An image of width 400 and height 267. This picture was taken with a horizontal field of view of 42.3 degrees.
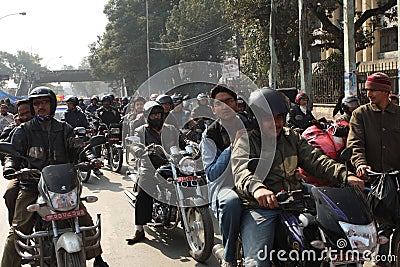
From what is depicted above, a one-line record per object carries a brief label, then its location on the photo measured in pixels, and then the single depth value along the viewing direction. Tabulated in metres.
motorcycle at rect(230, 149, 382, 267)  2.95
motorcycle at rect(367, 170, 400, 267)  4.40
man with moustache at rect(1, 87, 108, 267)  4.46
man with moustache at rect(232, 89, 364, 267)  3.52
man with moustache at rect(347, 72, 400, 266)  4.82
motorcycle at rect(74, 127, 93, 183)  4.39
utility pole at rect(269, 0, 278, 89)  18.95
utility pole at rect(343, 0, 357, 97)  14.18
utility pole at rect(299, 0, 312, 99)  15.98
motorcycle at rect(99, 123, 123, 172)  12.34
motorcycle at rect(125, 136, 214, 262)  5.41
